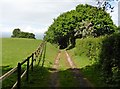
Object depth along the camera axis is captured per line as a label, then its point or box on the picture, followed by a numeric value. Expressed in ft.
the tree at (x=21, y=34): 217.89
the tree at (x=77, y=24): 121.62
